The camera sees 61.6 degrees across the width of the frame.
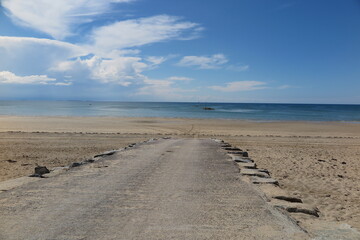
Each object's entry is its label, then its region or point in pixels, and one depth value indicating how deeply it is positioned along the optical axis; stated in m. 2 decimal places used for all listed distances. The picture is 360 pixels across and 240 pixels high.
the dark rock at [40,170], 7.27
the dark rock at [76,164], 8.58
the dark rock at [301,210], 4.90
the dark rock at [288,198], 5.53
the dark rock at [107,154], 10.89
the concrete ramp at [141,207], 3.87
